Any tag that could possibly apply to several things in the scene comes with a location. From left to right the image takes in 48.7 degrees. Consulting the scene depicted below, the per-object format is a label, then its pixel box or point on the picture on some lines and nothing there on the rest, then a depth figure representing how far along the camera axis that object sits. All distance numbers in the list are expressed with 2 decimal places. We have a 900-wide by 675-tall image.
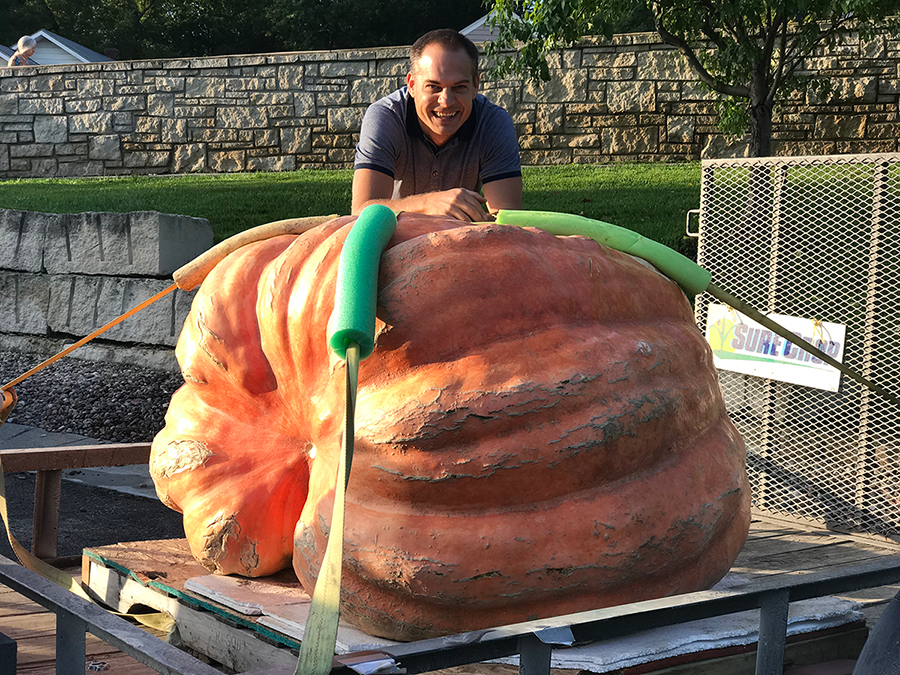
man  3.18
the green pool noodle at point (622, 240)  2.30
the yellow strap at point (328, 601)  1.36
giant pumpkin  1.98
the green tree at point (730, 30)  7.53
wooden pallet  2.12
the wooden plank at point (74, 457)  3.50
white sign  4.22
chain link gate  4.23
